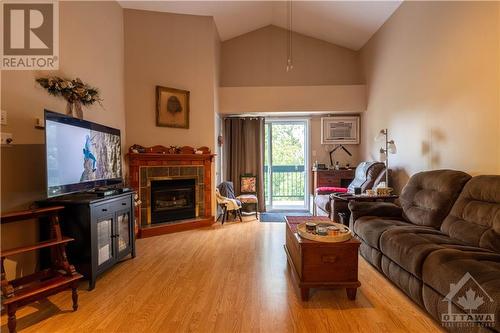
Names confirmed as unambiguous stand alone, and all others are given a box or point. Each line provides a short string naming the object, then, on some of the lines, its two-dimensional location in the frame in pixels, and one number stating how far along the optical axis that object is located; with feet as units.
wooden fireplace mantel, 13.21
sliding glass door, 19.77
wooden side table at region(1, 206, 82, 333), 5.50
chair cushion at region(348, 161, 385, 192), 14.04
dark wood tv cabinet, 7.45
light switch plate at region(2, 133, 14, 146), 6.91
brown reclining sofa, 4.94
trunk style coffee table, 6.77
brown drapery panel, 19.13
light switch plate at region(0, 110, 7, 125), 6.86
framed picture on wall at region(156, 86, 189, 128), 14.11
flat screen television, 6.96
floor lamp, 13.12
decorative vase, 9.28
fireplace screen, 13.79
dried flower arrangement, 8.34
